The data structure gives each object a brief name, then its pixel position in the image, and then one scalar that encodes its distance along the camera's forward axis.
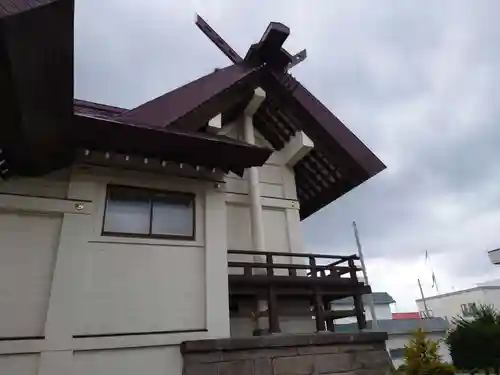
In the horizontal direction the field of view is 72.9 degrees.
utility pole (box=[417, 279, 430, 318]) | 31.50
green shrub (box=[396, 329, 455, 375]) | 5.41
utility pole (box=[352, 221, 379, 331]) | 22.12
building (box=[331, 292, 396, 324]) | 31.36
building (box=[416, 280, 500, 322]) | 26.45
